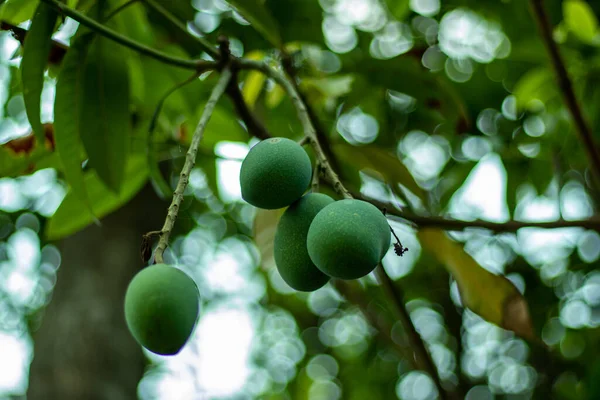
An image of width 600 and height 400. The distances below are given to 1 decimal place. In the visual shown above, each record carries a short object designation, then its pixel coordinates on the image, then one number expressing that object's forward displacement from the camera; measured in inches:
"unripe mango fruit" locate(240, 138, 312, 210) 29.8
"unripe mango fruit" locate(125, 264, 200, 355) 24.6
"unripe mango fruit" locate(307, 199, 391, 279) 26.5
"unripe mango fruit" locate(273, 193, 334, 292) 30.7
